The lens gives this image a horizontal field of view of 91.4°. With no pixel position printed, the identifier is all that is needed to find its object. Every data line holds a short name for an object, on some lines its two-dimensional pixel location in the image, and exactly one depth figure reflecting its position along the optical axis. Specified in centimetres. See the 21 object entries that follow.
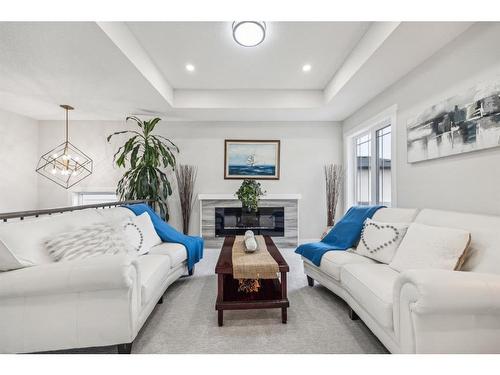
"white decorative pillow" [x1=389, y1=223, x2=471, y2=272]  153
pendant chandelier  476
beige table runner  183
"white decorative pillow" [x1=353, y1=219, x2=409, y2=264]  202
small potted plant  420
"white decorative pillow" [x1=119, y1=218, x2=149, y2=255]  220
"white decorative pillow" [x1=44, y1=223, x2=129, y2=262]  160
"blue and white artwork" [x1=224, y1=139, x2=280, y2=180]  464
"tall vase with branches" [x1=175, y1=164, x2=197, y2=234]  450
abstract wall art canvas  177
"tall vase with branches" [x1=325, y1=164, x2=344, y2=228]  448
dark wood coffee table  184
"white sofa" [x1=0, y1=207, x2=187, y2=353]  134
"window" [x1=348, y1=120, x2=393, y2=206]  333
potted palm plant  378
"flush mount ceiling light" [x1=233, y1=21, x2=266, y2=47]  231
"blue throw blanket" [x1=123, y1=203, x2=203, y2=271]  278
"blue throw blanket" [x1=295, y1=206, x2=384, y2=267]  243
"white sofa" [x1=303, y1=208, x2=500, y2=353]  114
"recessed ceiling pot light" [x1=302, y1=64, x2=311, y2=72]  317
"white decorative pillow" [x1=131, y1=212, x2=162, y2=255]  239
